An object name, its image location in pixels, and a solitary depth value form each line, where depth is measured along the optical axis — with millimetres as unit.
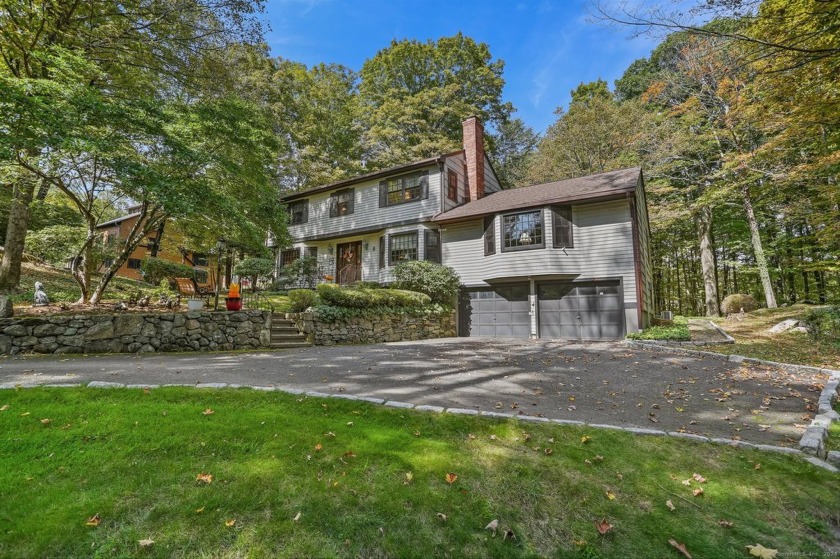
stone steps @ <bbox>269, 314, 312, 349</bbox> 10489
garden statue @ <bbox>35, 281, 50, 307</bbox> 9016
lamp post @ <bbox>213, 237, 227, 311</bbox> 10754
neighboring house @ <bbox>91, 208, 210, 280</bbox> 26750
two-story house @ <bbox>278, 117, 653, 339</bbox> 12906
